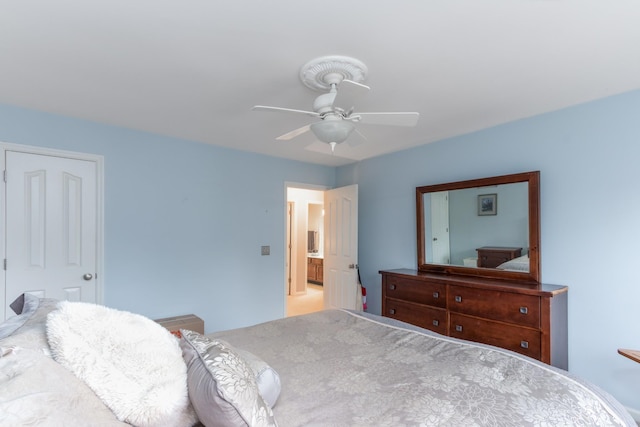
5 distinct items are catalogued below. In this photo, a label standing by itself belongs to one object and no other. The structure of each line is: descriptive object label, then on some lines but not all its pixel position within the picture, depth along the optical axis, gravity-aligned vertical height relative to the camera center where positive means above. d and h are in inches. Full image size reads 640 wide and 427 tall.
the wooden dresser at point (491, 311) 95.0 -30.7
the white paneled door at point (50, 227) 103.9 -3.3
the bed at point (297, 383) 32.2 -25.9
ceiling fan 73.0 +24.2
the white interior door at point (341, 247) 163.9 -16.3
